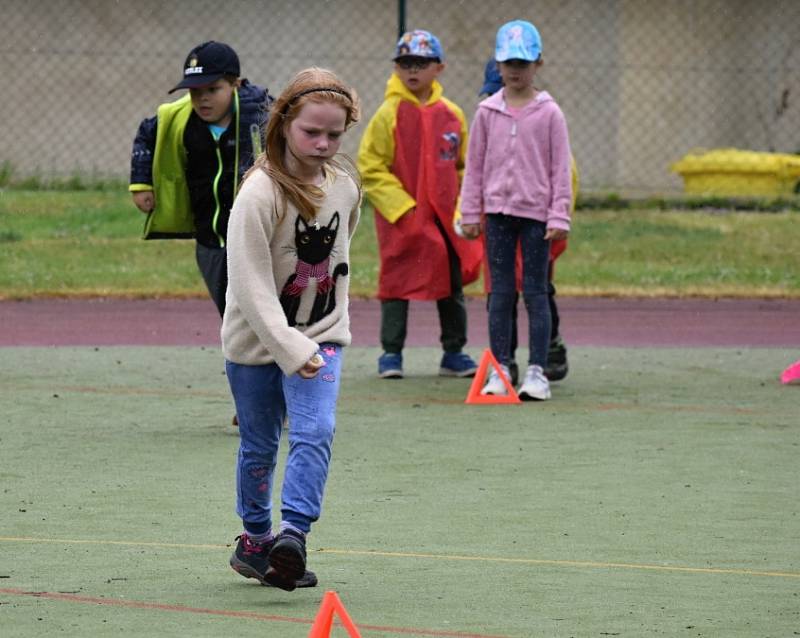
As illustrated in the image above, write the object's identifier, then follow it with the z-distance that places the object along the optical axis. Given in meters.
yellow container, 40.17
